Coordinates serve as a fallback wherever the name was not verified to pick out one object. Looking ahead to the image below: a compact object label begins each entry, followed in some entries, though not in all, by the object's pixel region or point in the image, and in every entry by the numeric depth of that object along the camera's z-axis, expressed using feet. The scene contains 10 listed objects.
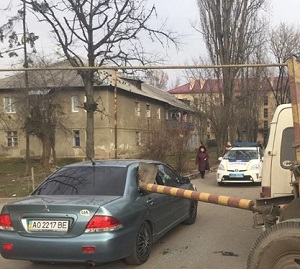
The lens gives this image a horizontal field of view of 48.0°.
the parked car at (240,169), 39.92
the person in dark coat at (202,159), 47.70
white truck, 14.24
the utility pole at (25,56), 57.90
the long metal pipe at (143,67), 16.79
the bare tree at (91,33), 59.51
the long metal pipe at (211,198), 11.11
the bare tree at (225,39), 81.91
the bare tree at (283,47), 89.83
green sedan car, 12.30
